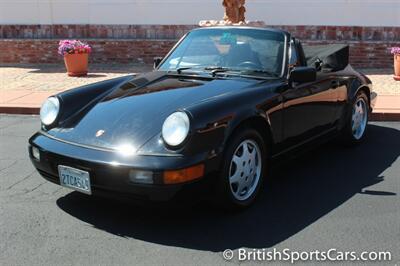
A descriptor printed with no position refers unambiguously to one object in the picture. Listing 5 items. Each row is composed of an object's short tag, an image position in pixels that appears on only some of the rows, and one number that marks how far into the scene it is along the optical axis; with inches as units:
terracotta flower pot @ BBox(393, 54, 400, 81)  411.6
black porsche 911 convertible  136.3
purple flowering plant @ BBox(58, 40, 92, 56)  446.6
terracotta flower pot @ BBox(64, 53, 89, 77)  448.1
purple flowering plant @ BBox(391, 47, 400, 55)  415.2
